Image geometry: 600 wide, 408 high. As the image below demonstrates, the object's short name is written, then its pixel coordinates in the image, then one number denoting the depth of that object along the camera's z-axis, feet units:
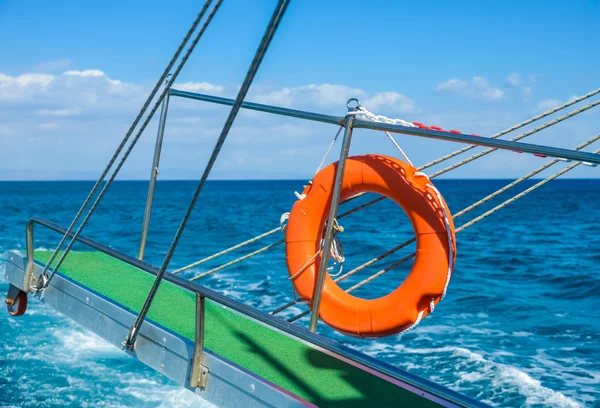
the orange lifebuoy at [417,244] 7.78
